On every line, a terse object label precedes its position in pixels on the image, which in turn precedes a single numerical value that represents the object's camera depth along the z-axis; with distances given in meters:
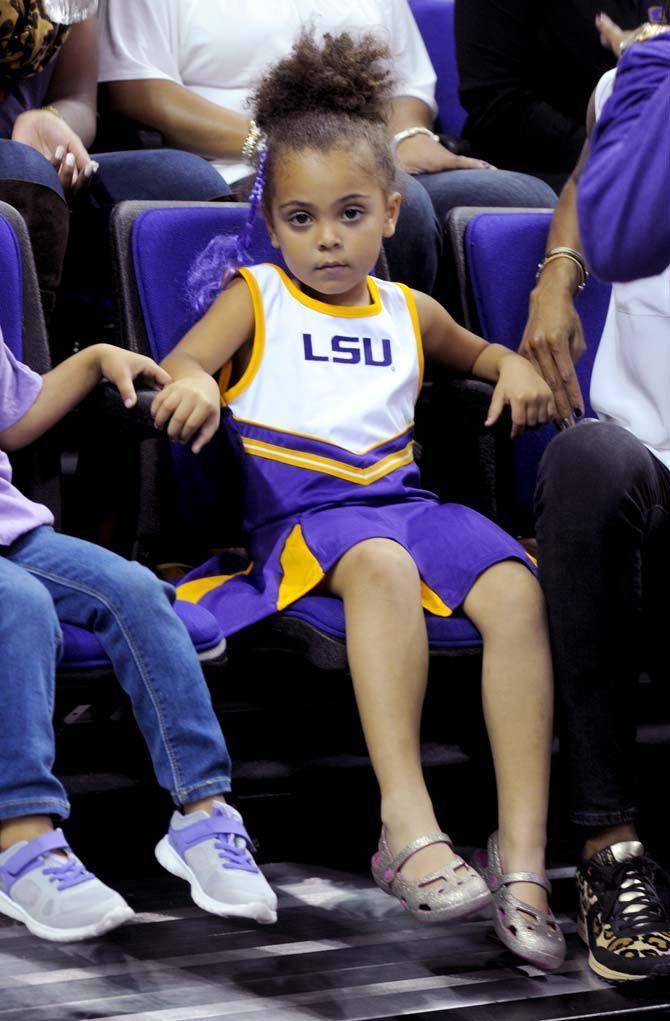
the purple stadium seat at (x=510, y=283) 4.58
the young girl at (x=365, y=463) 3.36
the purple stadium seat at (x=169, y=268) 4.19
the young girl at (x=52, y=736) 3.09
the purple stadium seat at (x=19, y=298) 4.01
